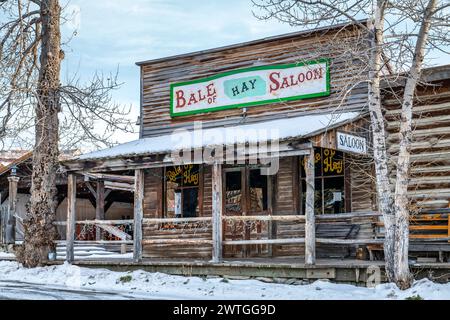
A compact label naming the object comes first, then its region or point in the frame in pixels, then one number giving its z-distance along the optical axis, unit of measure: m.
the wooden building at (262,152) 13.14
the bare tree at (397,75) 10.74
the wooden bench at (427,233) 12.43
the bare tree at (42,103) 16.02
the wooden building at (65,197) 21.80
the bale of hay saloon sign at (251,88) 14.84
